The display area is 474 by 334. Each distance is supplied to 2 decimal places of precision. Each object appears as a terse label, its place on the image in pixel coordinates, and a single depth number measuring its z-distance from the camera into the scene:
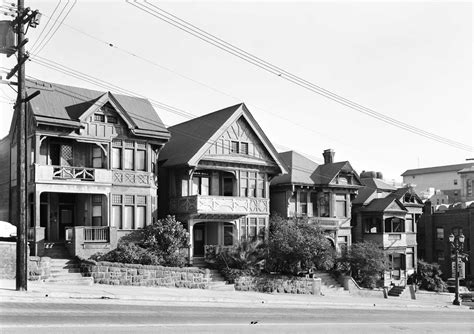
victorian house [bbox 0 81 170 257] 32.00
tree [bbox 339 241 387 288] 41.78
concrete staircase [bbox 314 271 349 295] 39.57
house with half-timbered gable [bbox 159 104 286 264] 37.22
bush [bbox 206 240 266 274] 35.78
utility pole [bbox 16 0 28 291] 22.48
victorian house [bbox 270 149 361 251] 44.59
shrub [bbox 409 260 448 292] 50.00
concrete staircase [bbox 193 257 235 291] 32.90
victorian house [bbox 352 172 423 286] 49.06
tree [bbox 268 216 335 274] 36.00
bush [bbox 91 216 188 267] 32.28
